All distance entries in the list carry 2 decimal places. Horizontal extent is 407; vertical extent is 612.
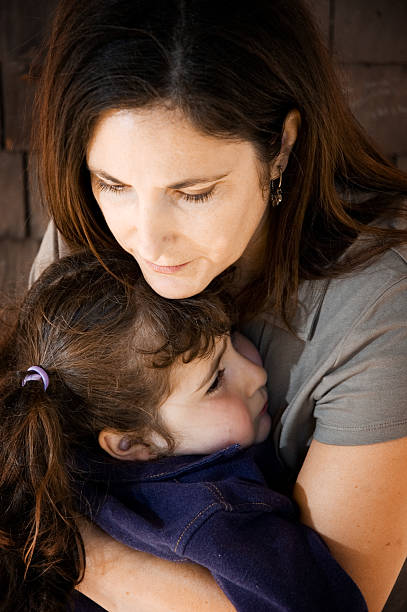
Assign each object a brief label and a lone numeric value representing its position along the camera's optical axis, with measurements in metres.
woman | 0.93
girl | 1.13
